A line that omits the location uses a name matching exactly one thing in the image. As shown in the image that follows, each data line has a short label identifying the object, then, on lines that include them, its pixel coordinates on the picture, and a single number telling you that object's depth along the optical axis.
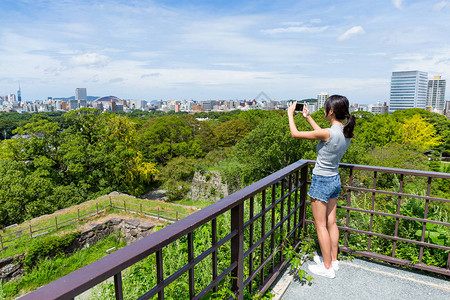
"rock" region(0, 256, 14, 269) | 9.95
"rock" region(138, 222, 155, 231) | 12.51
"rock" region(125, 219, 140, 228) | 12.75
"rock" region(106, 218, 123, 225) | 13.43
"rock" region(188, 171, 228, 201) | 21.23
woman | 2.27
